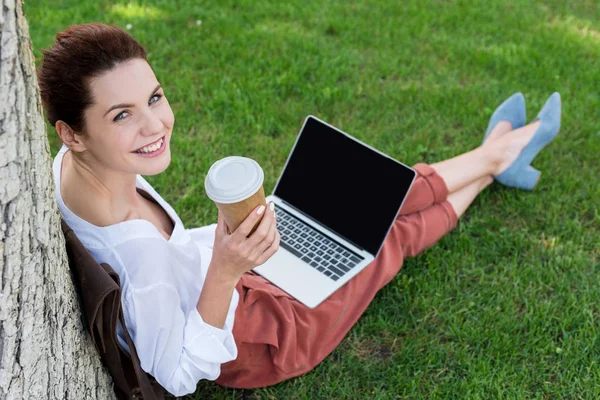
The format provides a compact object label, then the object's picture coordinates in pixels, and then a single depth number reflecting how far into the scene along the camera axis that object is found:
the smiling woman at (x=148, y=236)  2.05
